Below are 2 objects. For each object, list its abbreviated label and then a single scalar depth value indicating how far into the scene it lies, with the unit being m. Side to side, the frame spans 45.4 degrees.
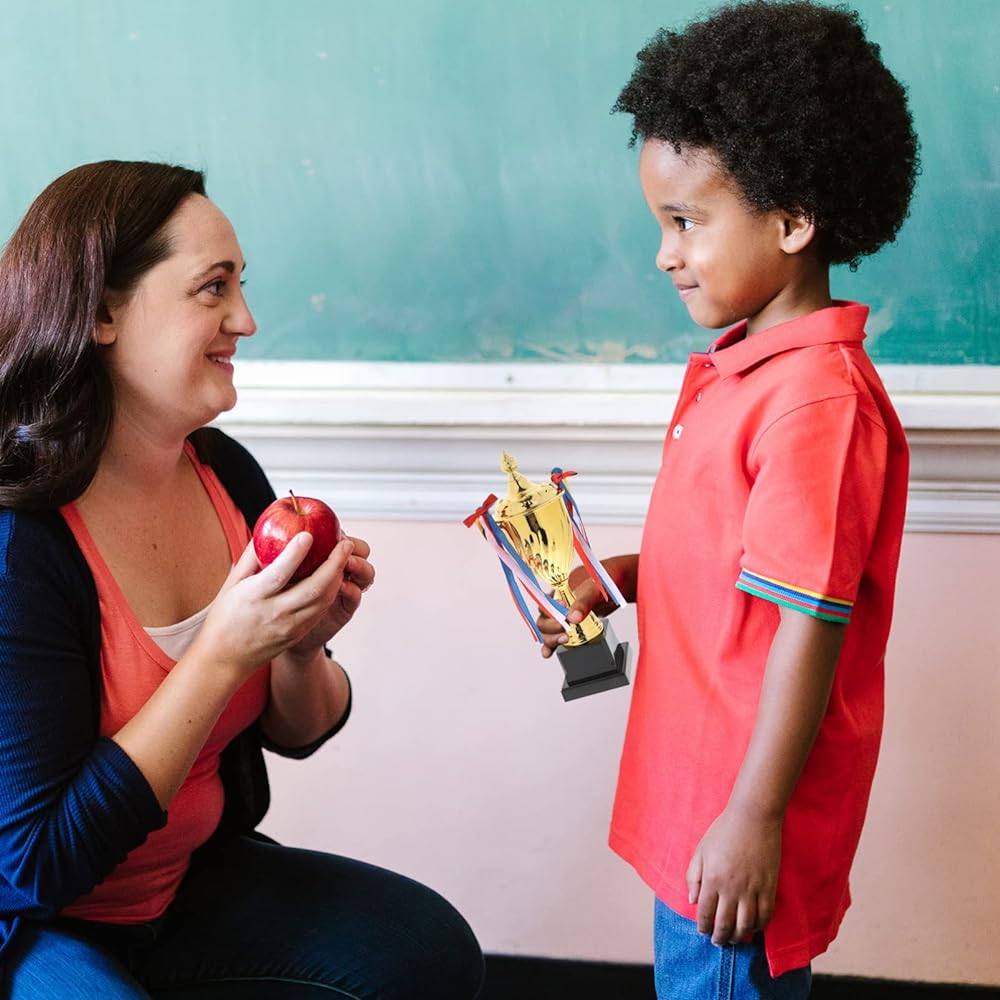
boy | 0.94
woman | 0.97
